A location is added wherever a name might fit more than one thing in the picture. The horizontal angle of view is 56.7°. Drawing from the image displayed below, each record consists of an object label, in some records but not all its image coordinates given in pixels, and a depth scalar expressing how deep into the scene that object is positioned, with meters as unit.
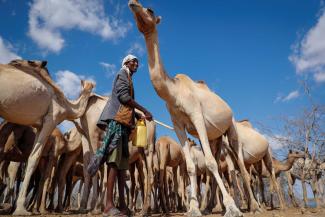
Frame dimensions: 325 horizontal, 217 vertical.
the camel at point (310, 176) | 10.09
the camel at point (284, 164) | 13.37
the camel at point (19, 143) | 9.00
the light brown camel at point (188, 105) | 6.09
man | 4.63
